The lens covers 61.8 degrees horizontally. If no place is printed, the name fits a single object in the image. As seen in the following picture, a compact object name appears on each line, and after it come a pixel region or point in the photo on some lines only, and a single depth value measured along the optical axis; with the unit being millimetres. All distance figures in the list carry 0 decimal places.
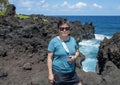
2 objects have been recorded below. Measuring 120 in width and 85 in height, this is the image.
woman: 2345
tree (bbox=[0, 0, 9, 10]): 19254
